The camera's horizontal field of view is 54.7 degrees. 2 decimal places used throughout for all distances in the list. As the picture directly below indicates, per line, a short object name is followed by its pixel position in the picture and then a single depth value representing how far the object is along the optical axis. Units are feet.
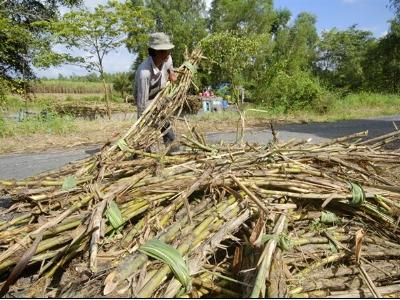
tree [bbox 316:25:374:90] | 123.65
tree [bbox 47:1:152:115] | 57.13
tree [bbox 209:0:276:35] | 109.29
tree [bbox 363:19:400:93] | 100.62
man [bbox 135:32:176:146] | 14.42
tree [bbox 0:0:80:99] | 50.39
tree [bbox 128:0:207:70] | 106.32
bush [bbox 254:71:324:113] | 52.34
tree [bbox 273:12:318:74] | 121.92
